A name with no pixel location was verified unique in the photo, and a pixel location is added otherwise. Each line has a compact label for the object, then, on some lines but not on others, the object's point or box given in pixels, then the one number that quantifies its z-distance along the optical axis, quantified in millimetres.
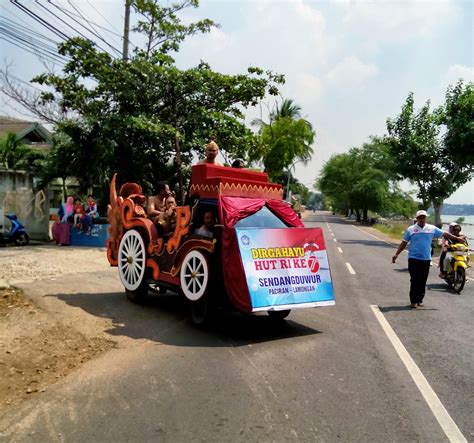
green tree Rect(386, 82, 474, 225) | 25875
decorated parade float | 6446
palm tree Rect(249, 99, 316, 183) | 36906
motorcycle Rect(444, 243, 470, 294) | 11133
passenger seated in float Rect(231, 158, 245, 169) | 8406
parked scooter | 15617
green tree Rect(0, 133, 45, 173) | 24062
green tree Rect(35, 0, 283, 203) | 17031
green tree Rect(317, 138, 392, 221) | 56500
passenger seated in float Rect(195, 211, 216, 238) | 7102
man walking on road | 8984
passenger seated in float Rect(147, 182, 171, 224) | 8375
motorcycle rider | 11583
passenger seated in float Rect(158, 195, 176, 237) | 8078
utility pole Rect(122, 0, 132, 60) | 18188
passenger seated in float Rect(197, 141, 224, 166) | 8211
